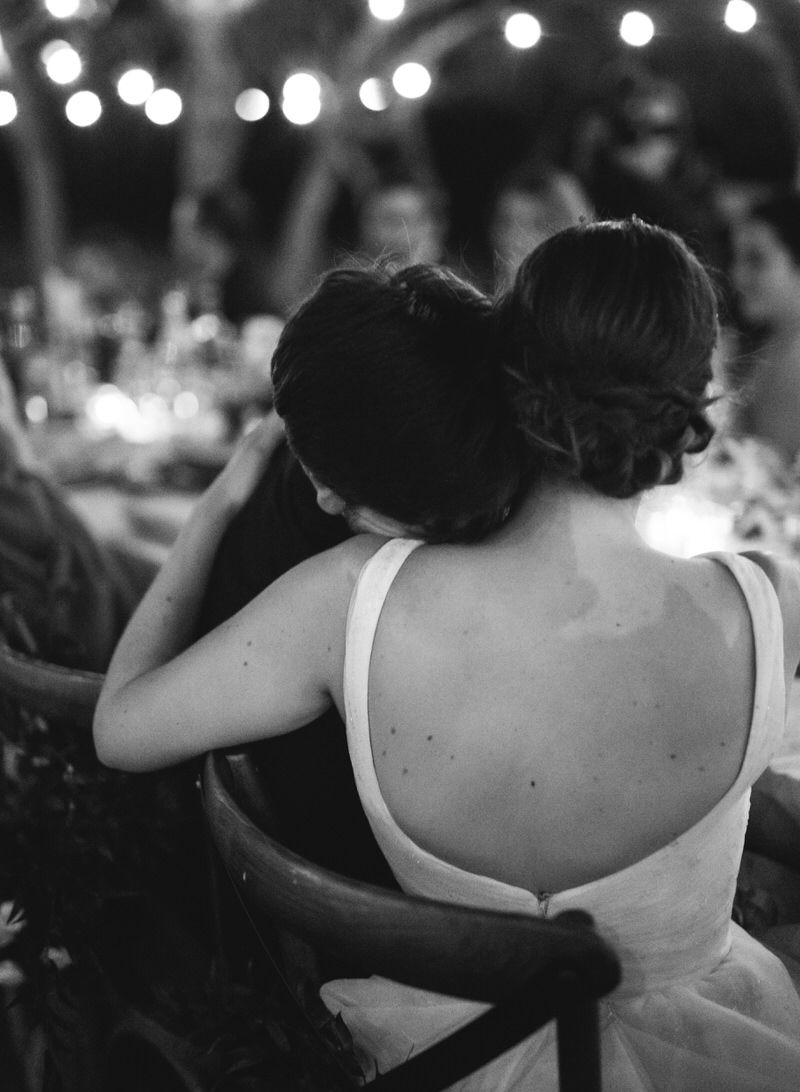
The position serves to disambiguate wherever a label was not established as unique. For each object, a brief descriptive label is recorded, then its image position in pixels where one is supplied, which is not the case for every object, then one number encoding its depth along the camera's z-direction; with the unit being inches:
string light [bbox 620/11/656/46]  149.0
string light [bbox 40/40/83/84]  159.5
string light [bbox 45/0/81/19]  150.6
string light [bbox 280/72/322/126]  168.7
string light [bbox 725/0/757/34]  140.2
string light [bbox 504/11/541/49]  157.8
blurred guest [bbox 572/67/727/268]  197.0
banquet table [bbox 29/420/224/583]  110.5
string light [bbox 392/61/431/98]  166.9
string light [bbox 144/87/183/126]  178.0
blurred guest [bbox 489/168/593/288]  163.2
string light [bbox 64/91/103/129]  171.3
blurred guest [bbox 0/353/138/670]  91.7
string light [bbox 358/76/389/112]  198.8
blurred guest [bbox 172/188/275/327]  192.2
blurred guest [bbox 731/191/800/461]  108.7
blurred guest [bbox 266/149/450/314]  264.1
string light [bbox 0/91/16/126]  205.3
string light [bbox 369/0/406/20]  158.4
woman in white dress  37.1
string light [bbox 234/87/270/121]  245.0
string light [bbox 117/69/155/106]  167.9
